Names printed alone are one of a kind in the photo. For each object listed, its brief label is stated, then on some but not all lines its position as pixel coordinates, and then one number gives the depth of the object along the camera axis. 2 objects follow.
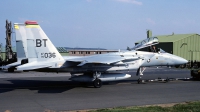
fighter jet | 15.13
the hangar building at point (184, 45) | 49.38
